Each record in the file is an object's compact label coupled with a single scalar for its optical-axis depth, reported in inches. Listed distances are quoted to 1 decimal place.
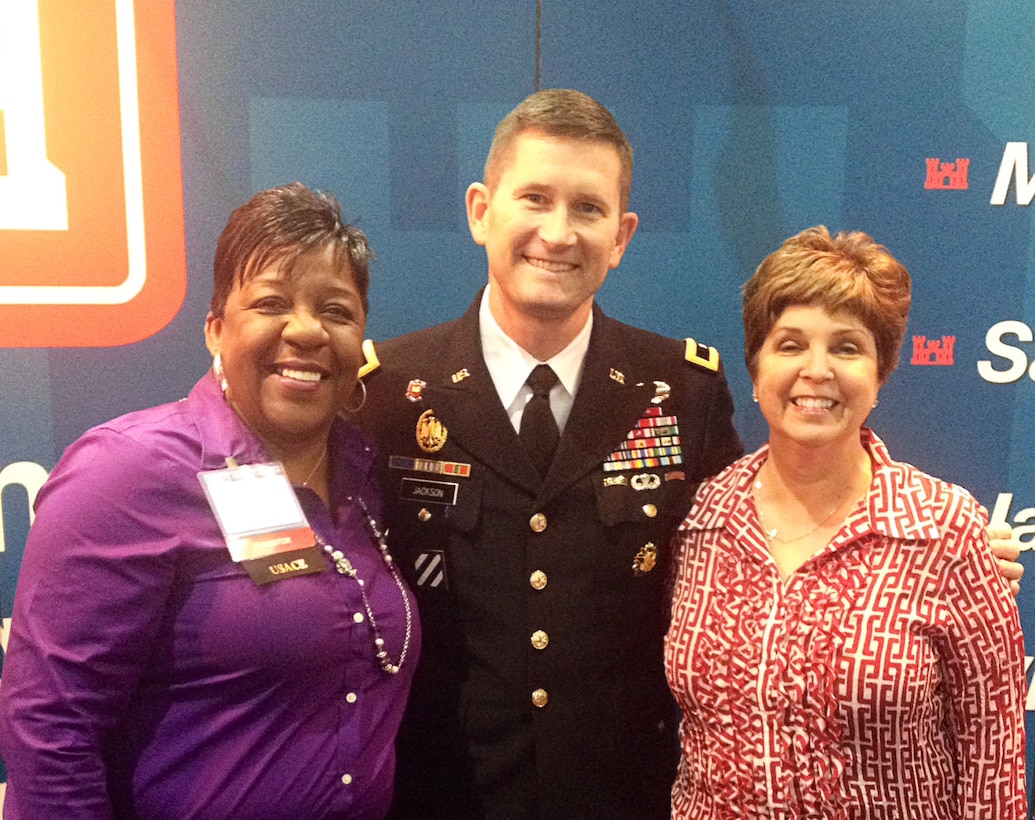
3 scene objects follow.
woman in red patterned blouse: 57.1
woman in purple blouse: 47.8
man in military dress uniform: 65.4
